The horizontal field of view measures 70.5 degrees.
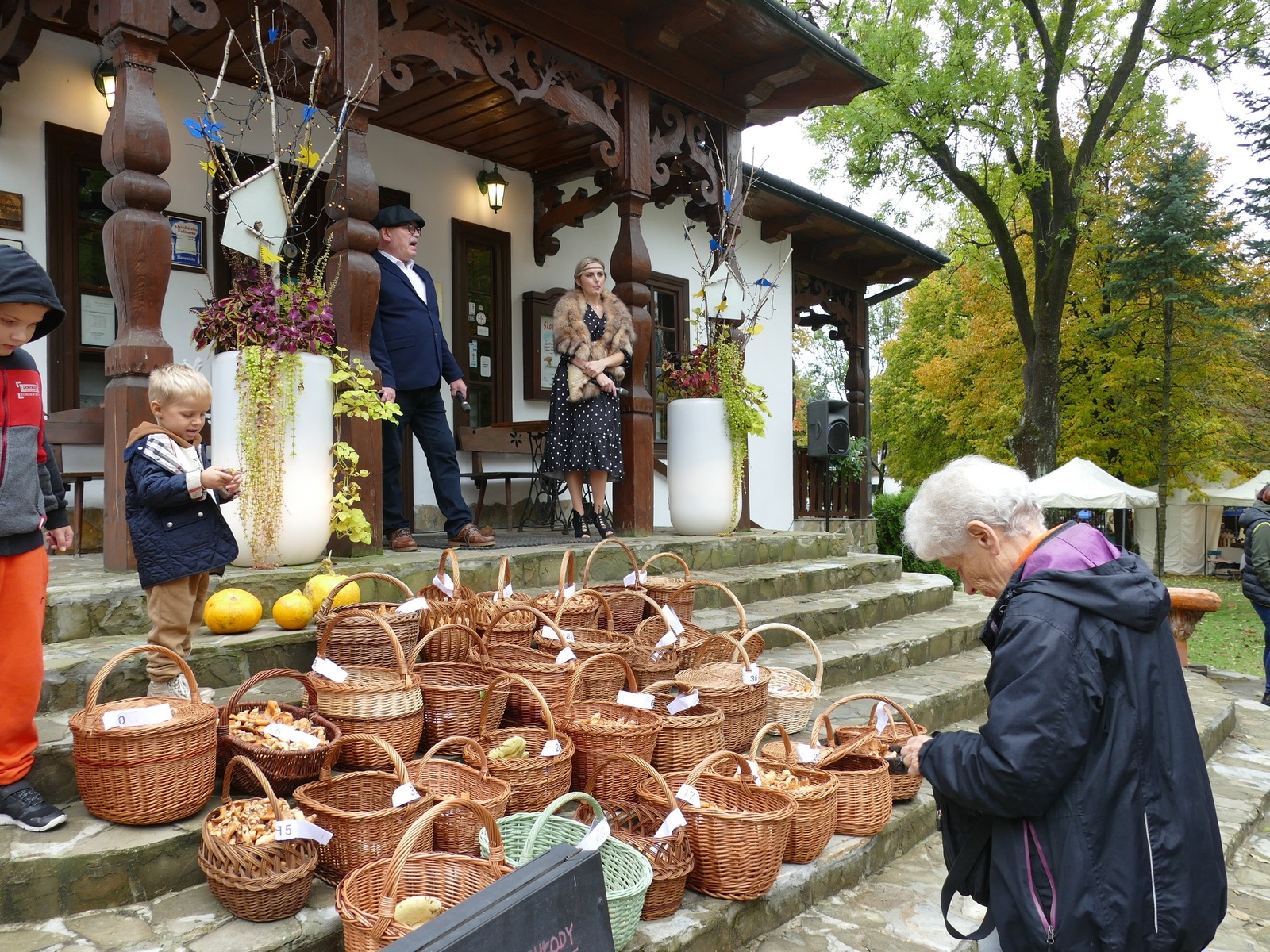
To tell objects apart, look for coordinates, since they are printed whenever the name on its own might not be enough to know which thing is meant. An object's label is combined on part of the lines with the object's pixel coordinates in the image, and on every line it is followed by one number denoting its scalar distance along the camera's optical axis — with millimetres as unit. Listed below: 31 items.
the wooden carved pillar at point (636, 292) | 6547
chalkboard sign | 1366
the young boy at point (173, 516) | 3031
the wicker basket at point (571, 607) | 4070
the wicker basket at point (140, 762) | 2459
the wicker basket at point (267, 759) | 2723
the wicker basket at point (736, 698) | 3629
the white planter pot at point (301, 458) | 4176
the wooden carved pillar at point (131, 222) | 3943
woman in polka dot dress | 6078
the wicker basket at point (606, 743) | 3072
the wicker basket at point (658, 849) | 2674
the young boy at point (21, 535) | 2482
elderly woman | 1735
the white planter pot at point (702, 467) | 6949
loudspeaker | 10617
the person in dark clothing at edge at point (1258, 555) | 7633
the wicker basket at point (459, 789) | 2580
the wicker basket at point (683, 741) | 3297
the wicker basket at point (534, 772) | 2857
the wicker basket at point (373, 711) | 2922
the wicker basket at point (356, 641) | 3348
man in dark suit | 5273
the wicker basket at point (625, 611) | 4469
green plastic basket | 2387
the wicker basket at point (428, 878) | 2133
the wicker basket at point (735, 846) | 2785
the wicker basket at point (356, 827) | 2436
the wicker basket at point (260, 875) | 2281
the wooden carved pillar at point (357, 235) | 4711
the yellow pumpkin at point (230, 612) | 3584
